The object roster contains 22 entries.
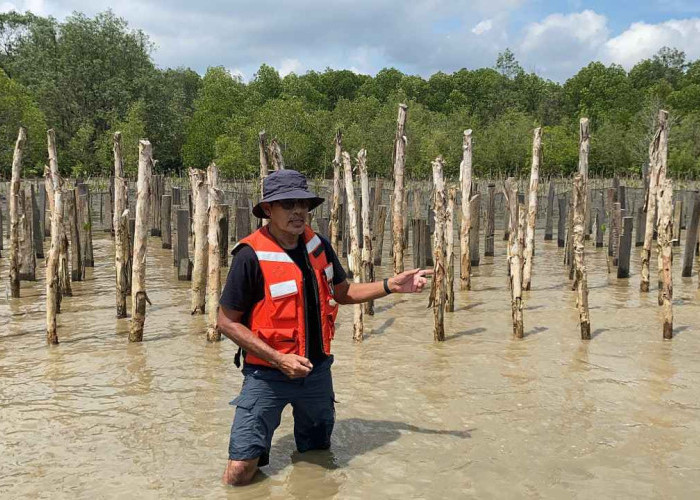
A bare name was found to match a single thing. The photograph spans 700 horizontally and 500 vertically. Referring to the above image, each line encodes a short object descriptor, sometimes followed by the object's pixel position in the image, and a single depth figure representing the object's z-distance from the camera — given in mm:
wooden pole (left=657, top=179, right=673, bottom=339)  7969
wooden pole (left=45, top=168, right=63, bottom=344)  7652
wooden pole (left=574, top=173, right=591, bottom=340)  8031
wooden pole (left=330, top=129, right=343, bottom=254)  10883
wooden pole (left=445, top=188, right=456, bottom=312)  9250
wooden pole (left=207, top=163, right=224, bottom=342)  8000
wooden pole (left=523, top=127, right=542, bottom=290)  9898
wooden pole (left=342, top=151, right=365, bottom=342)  8070
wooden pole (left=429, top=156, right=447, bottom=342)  7914
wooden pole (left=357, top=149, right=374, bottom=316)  8617
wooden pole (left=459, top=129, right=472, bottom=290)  10012
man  4164
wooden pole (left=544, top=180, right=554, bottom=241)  18391
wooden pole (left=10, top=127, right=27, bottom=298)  9945
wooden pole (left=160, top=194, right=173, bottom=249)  15797
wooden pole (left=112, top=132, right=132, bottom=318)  8750
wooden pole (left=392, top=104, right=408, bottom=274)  9907
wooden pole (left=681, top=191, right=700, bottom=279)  11711
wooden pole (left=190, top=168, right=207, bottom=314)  8180
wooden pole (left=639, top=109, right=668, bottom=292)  8625
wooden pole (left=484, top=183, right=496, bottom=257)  15508
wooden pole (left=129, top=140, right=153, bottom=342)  7703
